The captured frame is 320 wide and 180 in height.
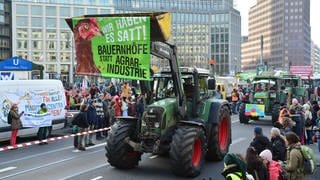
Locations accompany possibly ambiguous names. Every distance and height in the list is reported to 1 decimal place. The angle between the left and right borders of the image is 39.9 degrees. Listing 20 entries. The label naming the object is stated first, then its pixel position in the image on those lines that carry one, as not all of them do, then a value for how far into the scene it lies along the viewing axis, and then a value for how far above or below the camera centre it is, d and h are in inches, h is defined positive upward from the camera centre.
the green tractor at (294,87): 1050.3 -3.1
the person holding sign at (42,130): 656.4 -66.4
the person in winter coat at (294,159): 281.6 -47.3
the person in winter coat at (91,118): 607.2 -45.1
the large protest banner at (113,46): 363.6 +33.4
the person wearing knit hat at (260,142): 342.6 -43.9
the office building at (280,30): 6058.1 +789.2
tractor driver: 458.6 -1.4
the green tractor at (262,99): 876.0 -26.8
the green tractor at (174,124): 396.2 -37.9
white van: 610.6 -21.9
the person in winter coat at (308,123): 613.6 -52.0
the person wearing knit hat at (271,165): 278.4 -51.3
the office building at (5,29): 3740.2 +482.2
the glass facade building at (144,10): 3900.1 +582.4
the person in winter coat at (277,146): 346.0 -47.5
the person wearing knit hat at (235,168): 220.1 -41.4
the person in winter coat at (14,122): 585.6 -48.8
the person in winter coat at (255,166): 252.2 -46.1
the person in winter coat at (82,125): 577.3 -52.0
